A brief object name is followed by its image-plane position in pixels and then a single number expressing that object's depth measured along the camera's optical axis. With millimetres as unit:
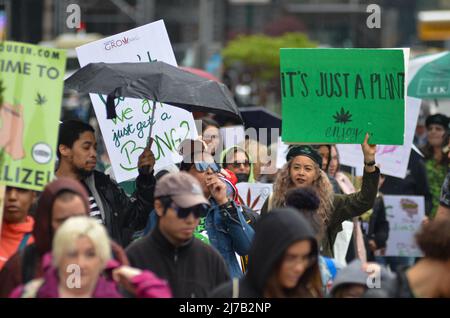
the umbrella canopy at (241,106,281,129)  18373
